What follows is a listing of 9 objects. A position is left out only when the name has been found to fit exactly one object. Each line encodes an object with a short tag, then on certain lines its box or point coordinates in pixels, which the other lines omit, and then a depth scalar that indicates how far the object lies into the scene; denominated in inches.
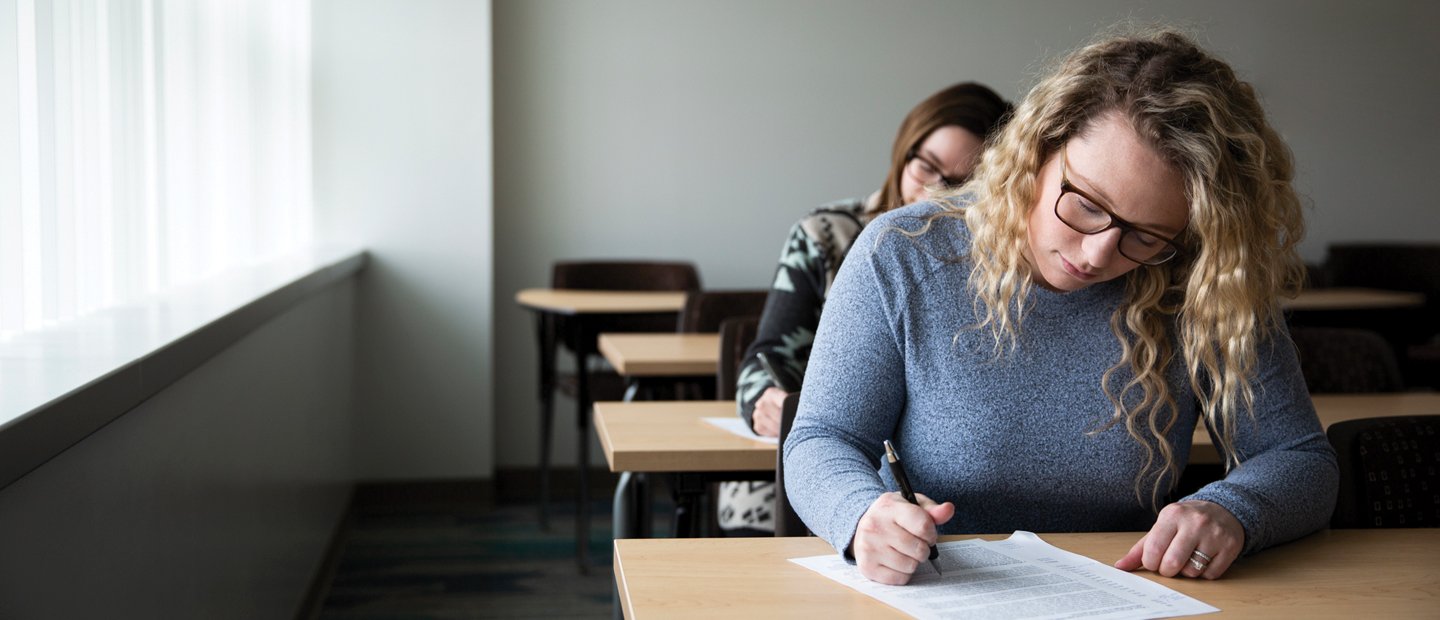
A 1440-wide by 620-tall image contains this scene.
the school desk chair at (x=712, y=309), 138.0
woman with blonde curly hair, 55.6
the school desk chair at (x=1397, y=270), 216.1
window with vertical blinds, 63.6
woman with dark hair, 96.8
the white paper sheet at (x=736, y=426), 85.7
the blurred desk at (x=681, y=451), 79.4
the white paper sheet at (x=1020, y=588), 45.3
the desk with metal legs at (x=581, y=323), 159.0
